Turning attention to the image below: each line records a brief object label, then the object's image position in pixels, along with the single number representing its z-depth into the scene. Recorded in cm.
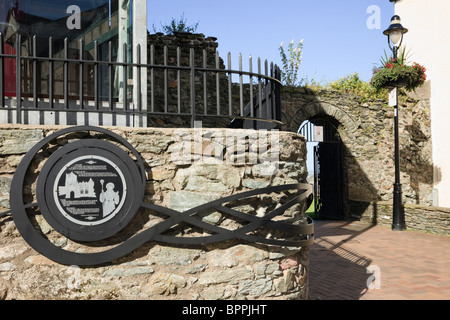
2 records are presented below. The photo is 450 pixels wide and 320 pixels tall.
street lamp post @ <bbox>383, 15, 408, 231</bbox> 1050
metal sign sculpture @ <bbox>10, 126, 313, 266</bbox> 326
